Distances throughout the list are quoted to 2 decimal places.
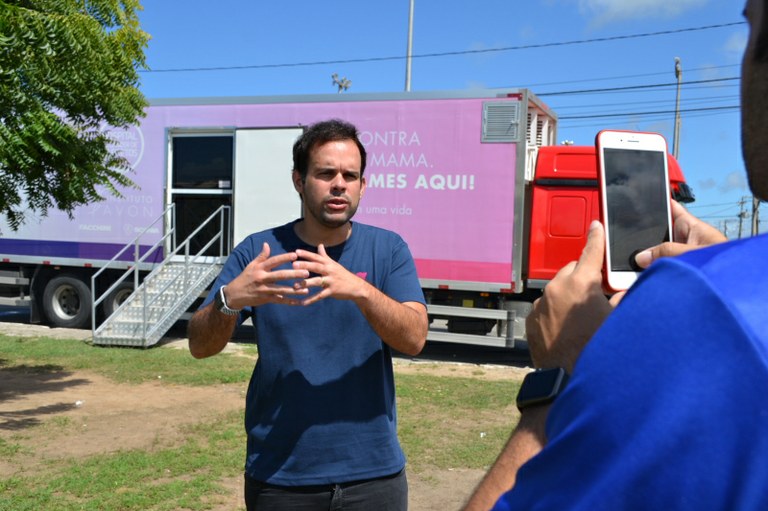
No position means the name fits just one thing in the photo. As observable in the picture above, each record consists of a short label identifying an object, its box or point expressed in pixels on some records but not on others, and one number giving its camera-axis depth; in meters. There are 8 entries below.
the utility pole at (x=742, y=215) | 64.15
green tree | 5.49
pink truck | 10.23
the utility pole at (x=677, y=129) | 32.28
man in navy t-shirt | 2.37
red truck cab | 10.09
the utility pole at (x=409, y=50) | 24.17
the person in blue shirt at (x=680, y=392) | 0.64
